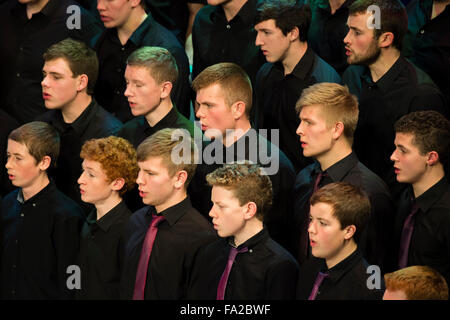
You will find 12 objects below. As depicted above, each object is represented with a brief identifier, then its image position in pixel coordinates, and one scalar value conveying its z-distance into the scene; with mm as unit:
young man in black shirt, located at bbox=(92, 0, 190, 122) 10957
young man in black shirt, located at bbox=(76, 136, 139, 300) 9141
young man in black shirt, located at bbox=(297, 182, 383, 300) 7754
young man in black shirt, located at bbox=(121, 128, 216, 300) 8586
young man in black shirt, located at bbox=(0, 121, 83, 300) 9437
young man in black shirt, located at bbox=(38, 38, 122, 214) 10289
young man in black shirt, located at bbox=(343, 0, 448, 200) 9727
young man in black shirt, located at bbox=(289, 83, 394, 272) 8633
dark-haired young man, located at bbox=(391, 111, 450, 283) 8422
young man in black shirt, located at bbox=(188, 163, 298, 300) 8031
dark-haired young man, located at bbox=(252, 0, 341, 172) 10273
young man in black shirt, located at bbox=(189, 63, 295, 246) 9125
